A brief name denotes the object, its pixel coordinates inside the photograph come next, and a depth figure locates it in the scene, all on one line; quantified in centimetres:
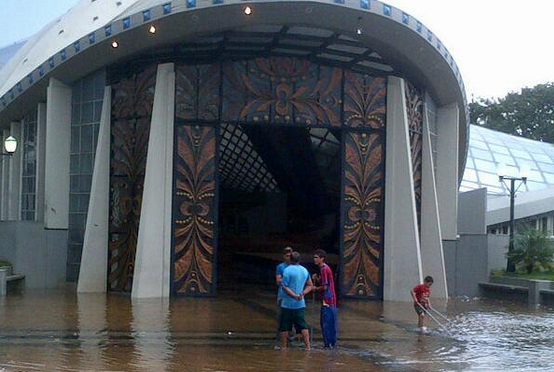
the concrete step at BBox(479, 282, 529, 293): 3003
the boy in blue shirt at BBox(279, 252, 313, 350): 1478
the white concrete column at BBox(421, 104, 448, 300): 2953
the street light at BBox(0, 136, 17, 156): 2431
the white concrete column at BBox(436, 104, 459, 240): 3180
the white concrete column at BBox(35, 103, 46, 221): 3091
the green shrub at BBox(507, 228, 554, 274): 3209
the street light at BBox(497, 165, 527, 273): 3259
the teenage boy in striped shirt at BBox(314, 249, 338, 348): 1519
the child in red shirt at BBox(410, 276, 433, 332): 1847
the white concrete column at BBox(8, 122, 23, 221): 3416
